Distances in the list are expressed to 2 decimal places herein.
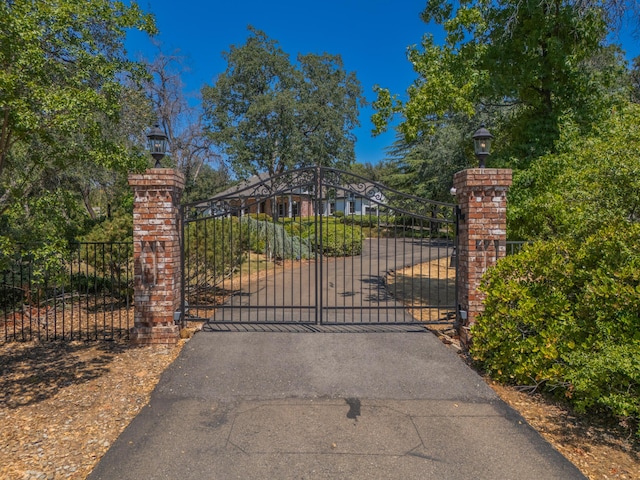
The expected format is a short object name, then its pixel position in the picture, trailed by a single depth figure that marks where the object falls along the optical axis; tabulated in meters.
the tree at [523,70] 7.02
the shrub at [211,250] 8.70
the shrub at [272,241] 12.76
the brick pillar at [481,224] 5.31
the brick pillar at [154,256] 5.27
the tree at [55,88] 3.64
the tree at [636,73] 18.84
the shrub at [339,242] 17.39
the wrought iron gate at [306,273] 6.02
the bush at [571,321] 3.36
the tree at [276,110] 25.73
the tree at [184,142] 21.97
